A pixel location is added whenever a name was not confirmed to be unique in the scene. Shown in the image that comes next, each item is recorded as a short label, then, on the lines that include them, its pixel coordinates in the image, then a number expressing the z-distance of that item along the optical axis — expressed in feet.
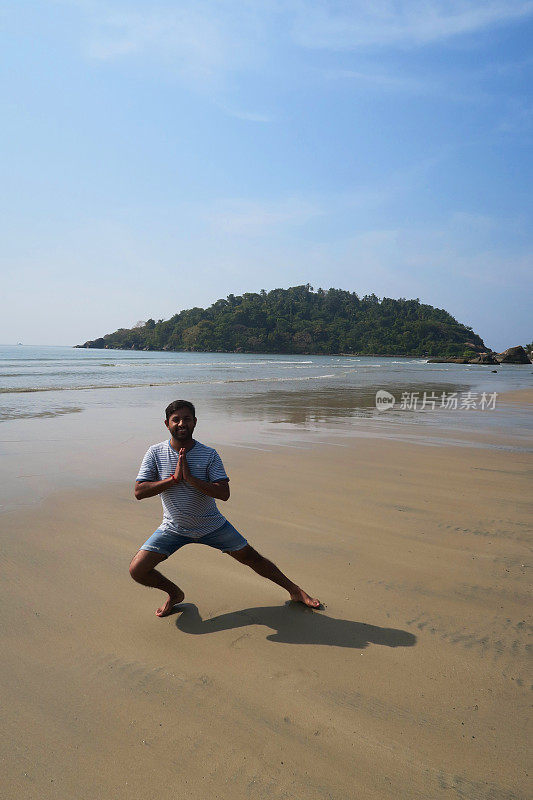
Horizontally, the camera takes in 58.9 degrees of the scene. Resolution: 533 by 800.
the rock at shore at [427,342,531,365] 248.52
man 10.12
